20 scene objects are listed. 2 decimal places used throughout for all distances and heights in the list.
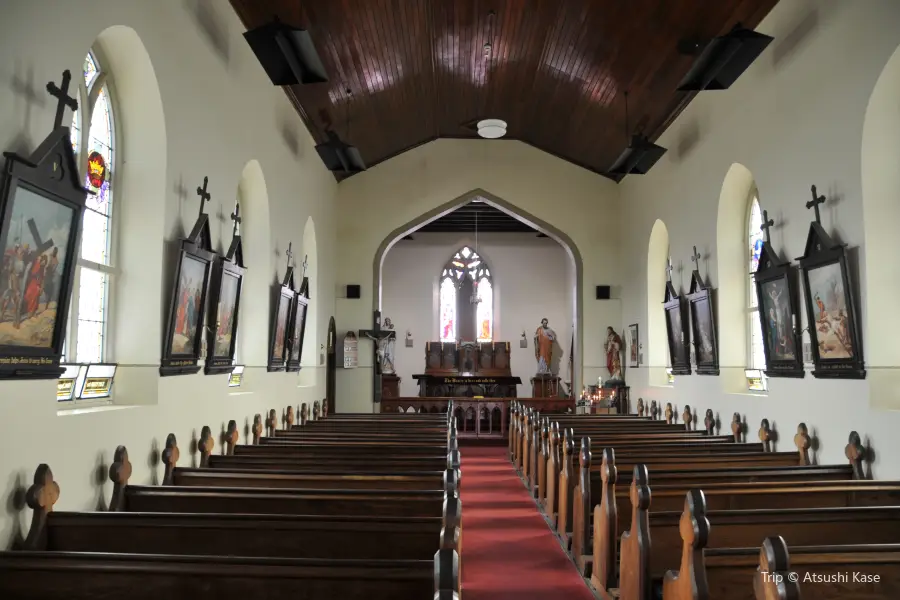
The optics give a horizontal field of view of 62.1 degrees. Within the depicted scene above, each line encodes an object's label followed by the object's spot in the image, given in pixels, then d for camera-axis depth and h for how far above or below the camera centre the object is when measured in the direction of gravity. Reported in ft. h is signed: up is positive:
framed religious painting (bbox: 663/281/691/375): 30.55 +3.01
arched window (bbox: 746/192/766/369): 26.45 +3.77
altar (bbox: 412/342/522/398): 53.36 +2.76
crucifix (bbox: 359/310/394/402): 41.27 +3.37
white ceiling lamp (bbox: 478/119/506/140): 33.45 +12.30
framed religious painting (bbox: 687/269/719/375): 27.63 +2.92
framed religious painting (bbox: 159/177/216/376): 17.79 +2.40
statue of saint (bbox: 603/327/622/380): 41.04 +2.61
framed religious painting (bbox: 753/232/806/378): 21.04 +2.64
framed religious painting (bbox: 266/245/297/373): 27.63 +2.84
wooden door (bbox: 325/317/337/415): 39.91 +1.70
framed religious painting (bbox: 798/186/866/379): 18.17 +2.45
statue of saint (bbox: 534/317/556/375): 57.00 +4.39
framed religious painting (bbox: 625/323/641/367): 38.34 +2.94
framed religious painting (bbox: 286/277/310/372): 30.27 +3.04
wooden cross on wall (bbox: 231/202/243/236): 22.56 +5.40
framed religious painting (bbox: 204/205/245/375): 20.65 +2.63
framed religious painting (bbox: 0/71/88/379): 11.18 +2.34
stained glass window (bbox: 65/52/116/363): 15.85 +4.00
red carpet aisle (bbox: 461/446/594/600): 15.44 -3.68
